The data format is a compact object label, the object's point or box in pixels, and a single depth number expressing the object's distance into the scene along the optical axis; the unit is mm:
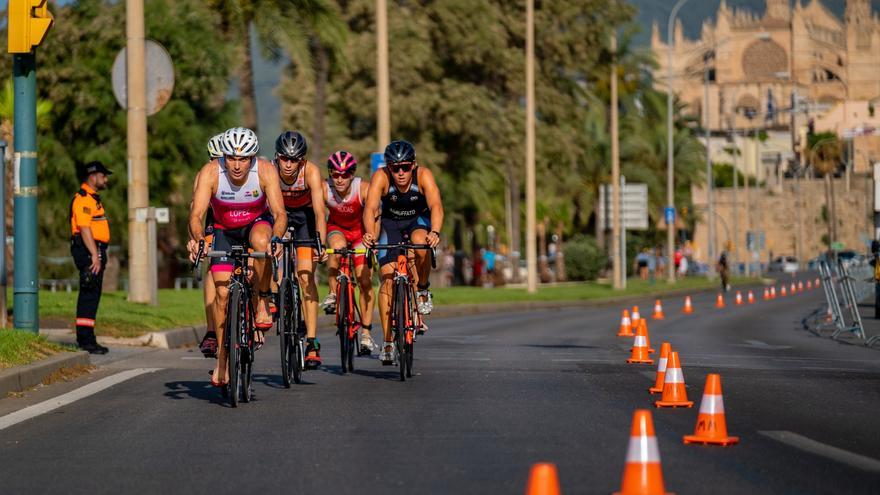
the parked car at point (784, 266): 132500
